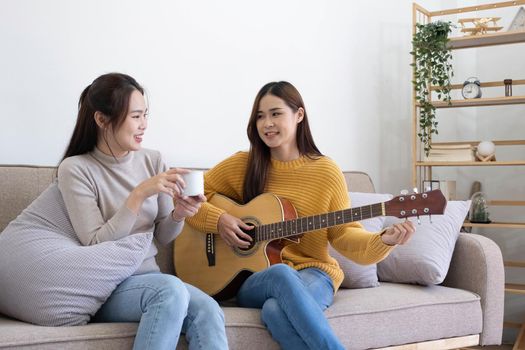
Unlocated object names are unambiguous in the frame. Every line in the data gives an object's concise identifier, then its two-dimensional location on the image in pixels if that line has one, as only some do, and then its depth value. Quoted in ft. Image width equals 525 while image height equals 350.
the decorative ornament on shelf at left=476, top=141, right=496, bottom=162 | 12.12
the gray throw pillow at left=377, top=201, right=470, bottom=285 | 8.03
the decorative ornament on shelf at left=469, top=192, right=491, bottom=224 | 12.23
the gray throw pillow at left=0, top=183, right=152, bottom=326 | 5.84
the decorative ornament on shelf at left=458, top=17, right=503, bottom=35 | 12.17
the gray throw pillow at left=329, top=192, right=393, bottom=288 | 8.16
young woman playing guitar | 6.41
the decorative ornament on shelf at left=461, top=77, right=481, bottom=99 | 12.44
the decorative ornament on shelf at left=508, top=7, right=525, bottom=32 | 12.05
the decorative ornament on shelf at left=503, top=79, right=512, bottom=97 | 12.16
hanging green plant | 11.98
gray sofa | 5.67
